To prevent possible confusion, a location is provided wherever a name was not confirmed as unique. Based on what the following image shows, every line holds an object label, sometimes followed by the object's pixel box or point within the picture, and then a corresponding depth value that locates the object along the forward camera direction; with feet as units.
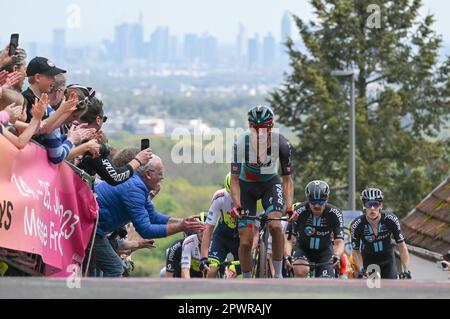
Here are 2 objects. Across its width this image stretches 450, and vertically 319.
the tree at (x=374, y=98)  191.01
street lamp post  131.44
